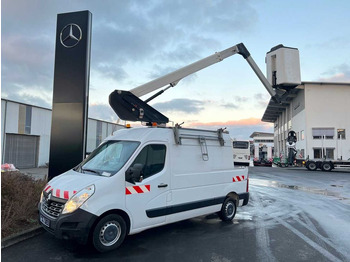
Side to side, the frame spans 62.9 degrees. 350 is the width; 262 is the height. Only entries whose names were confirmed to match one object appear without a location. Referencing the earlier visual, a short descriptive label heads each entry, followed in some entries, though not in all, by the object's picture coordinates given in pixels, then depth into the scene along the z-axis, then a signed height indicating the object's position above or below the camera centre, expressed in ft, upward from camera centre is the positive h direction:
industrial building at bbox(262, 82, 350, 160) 115.55 +14.09
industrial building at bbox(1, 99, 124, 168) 63.04 +3.56
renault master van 15.60 -2.30
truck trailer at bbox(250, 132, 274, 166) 122.83 +3.45
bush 18.90 -4.02
